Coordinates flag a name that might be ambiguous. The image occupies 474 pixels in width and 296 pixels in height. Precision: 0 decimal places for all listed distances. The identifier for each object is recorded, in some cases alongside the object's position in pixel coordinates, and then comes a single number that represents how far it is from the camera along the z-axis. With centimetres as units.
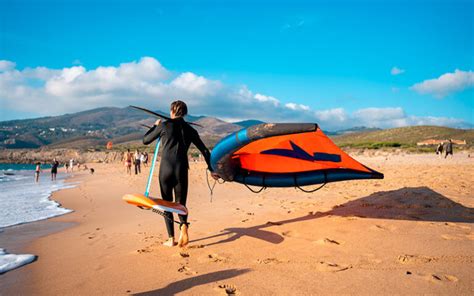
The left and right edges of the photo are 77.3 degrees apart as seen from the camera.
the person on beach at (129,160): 2597
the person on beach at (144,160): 3583
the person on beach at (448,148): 2388
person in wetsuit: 437
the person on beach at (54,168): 2734
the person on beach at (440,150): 2536
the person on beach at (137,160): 2459
